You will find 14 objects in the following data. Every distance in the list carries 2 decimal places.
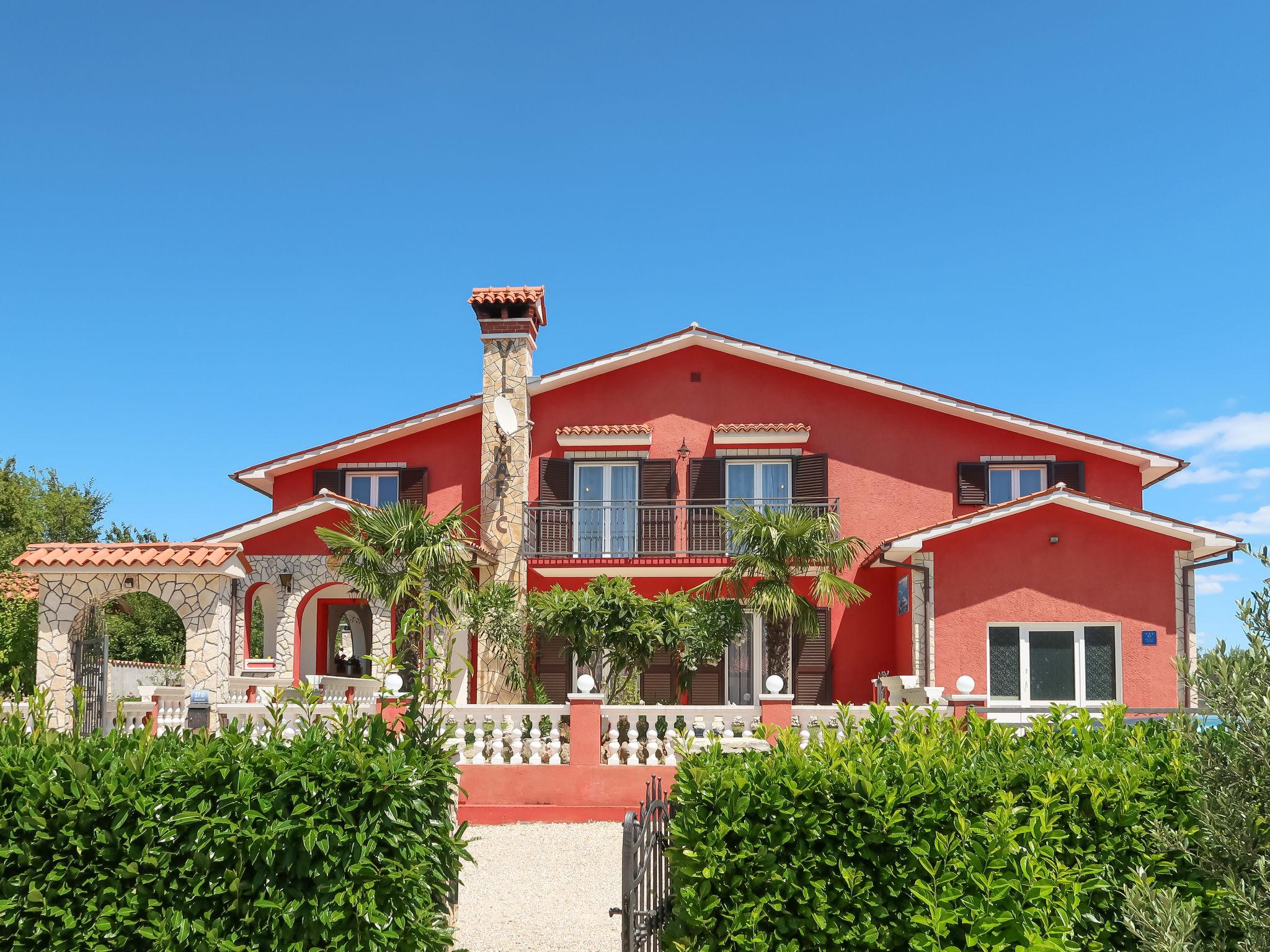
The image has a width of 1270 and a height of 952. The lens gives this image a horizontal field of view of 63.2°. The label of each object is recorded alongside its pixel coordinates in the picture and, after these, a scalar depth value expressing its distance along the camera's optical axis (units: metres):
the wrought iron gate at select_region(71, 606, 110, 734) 15.11
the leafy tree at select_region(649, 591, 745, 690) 17.36
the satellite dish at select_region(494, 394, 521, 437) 20.38
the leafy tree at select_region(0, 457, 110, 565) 34.66
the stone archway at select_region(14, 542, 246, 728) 14.30
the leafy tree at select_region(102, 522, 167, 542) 40.25
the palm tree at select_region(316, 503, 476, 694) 16.66
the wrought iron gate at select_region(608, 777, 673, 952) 6.28
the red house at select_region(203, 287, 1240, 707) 20.30
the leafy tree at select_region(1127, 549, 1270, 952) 4.27
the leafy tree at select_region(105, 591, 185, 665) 31.50
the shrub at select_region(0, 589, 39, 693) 19.66
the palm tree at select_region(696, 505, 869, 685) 17.11
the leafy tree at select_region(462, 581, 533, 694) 18.38
